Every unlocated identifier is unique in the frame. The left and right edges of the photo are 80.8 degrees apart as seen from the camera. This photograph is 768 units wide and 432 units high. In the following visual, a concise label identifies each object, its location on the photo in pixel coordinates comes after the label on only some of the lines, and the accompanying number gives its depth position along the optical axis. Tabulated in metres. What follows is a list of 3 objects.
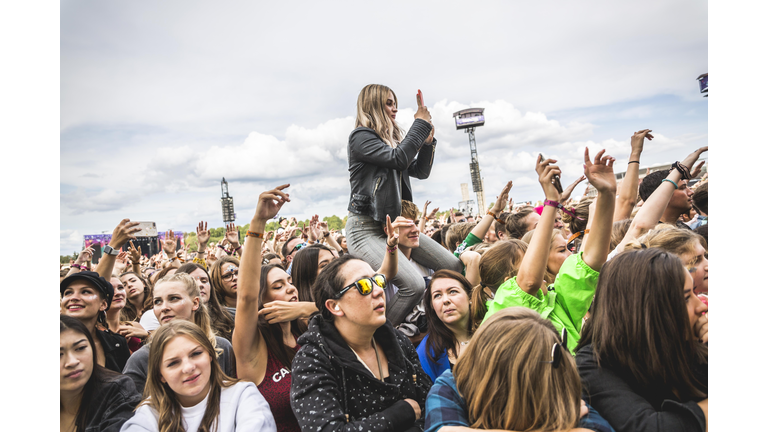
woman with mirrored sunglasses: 2.07
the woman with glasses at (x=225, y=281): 4.49
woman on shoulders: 3.22
